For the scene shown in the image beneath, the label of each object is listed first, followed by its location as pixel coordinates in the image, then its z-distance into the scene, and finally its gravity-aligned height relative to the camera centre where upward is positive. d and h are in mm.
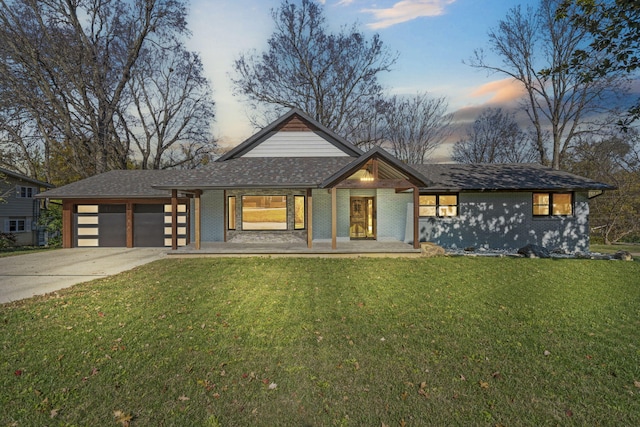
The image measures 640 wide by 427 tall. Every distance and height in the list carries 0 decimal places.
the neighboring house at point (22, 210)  20391 +307
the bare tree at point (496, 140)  32875 +8096
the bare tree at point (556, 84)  20250 +8869
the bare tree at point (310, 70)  25156 +12111
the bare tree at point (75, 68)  20234 +10476
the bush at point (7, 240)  18061 -1570
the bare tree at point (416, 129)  30234 +8609
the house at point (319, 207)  13977 +324
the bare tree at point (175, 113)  26703 +9123
